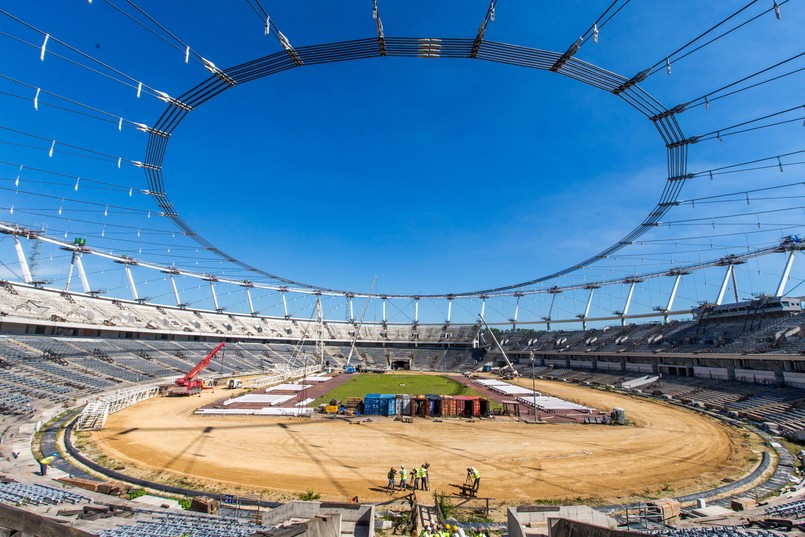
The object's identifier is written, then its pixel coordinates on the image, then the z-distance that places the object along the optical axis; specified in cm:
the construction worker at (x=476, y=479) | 1891
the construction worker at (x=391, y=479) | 1919
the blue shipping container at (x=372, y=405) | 3931
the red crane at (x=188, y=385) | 4706
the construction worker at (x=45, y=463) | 1869
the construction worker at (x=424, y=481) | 1958
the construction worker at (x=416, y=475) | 1936
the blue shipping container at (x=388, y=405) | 3916
